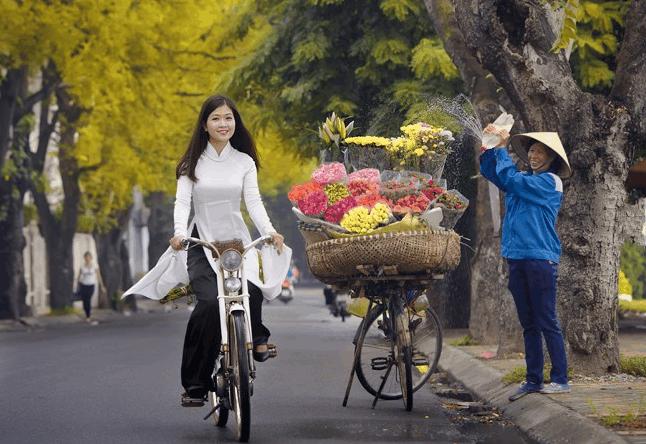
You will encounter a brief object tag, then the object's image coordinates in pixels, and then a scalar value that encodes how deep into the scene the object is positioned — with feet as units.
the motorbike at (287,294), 179.74
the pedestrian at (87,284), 114.42
